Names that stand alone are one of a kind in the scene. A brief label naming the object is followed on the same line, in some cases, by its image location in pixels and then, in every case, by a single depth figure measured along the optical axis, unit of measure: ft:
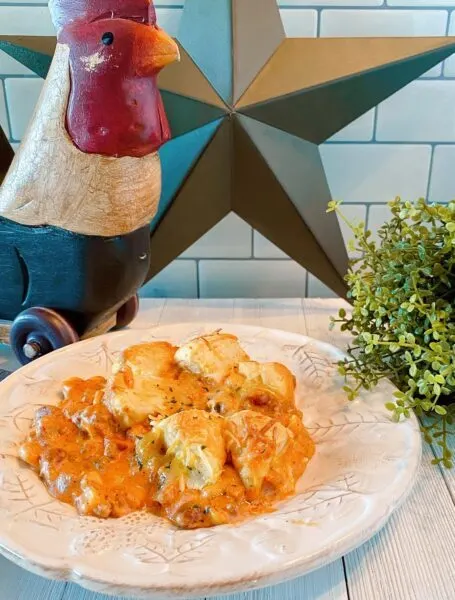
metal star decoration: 2.70
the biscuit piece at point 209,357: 1.90
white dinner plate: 1.24
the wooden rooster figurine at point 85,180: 1.96
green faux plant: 1.80
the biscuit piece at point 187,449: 1.53
